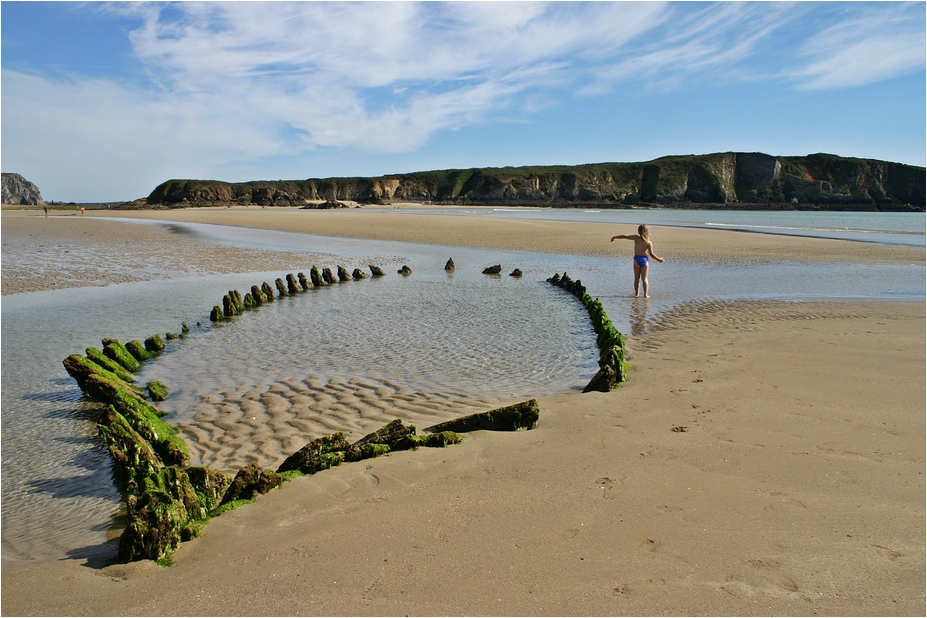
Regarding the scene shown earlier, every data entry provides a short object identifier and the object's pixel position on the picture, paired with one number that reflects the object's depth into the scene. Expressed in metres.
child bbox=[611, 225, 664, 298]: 14.31
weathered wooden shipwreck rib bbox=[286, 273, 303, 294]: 15.92
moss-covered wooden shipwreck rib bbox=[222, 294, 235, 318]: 12.45
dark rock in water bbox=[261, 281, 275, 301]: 14.67
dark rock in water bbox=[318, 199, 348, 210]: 98.01
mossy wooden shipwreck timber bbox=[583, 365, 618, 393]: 6.95
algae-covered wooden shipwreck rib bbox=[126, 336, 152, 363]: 8.88
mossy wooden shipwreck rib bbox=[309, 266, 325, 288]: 17.08
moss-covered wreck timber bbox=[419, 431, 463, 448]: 5.18
